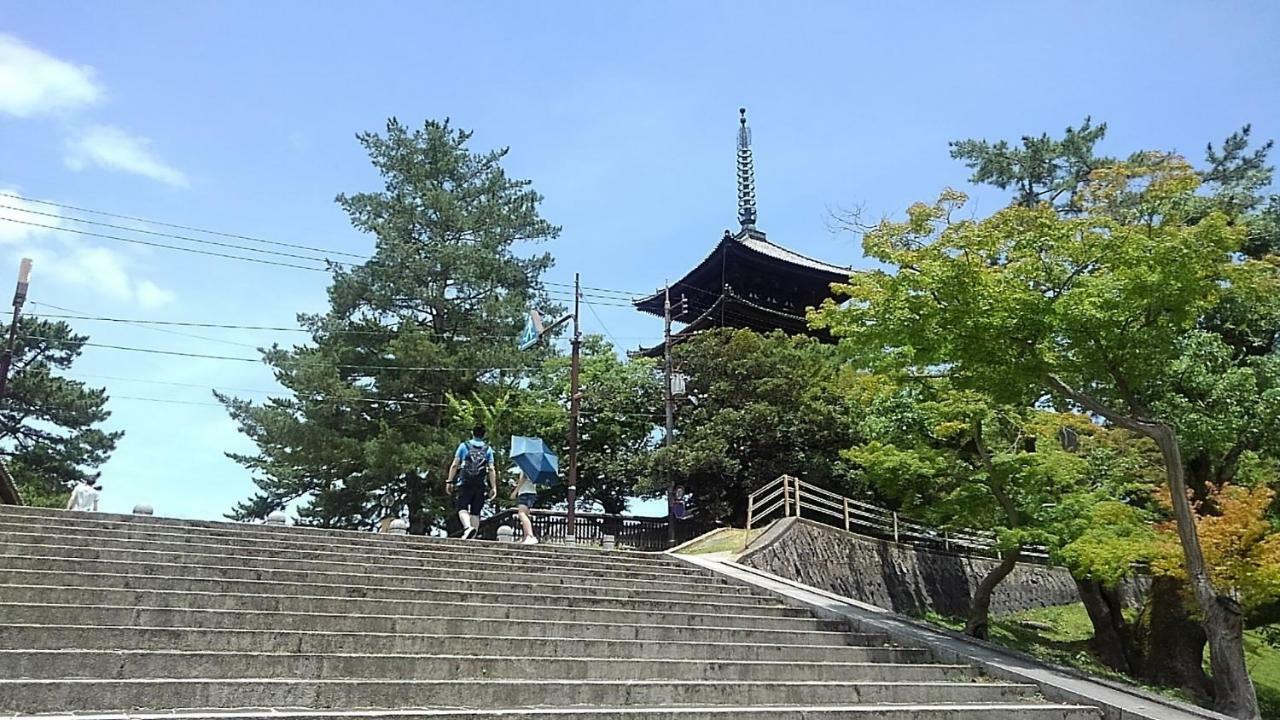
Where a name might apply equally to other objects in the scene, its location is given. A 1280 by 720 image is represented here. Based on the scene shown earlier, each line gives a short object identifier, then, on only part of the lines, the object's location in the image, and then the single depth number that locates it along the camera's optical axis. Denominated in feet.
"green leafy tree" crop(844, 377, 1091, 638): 43.11
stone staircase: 14.05
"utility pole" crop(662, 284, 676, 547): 60.29
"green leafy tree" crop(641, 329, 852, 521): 63.77
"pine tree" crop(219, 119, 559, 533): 73.26
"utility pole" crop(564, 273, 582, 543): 54.65
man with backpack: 36.99
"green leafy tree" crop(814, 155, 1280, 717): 26.99
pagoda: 90.94
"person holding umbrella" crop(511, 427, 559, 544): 40.96
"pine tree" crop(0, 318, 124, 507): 85.56
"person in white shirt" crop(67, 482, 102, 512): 38.45
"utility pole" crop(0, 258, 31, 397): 52.54
